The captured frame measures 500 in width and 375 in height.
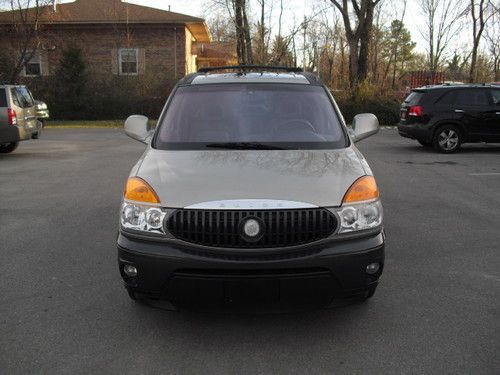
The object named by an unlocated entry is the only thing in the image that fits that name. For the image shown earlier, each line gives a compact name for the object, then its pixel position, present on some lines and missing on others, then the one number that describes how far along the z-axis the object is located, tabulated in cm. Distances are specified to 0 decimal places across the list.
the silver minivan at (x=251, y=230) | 319
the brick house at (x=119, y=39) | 2938
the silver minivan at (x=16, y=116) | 1245
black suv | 1336
